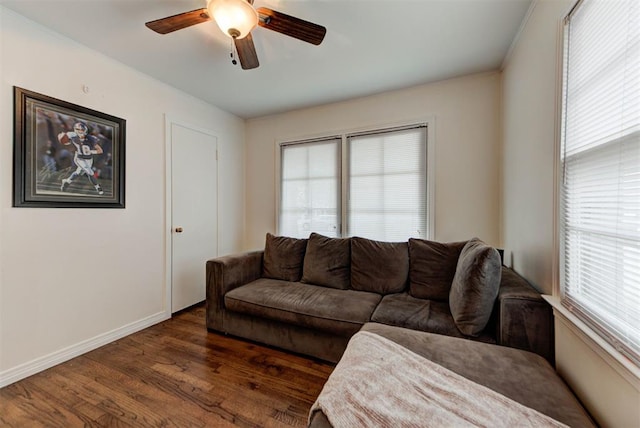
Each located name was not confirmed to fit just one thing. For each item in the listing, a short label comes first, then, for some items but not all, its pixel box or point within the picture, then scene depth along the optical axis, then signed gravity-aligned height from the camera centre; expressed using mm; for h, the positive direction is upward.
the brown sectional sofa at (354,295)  1474 -675
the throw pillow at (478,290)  1498 -464
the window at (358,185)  2838 +317
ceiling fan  1352 +1089
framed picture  1774 +419
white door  2840 -4
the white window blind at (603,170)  840 +171
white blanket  806 -655
